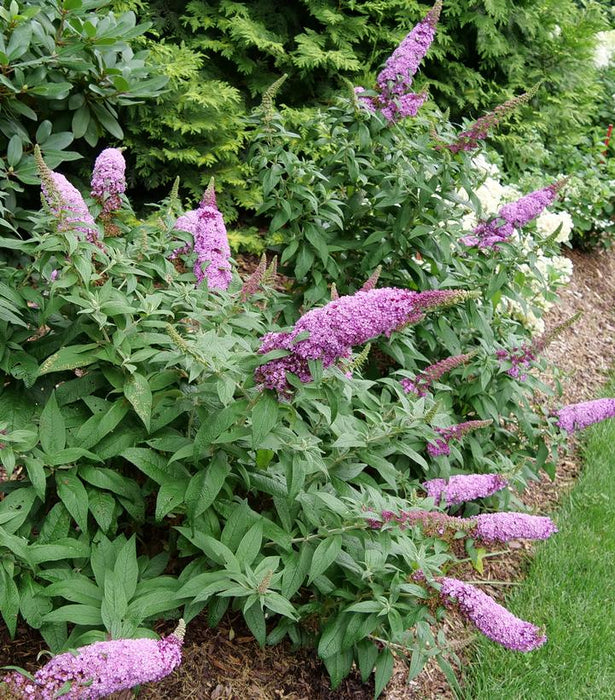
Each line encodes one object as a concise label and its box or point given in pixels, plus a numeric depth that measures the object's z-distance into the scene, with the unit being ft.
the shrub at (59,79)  11.17
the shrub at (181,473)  7.40
